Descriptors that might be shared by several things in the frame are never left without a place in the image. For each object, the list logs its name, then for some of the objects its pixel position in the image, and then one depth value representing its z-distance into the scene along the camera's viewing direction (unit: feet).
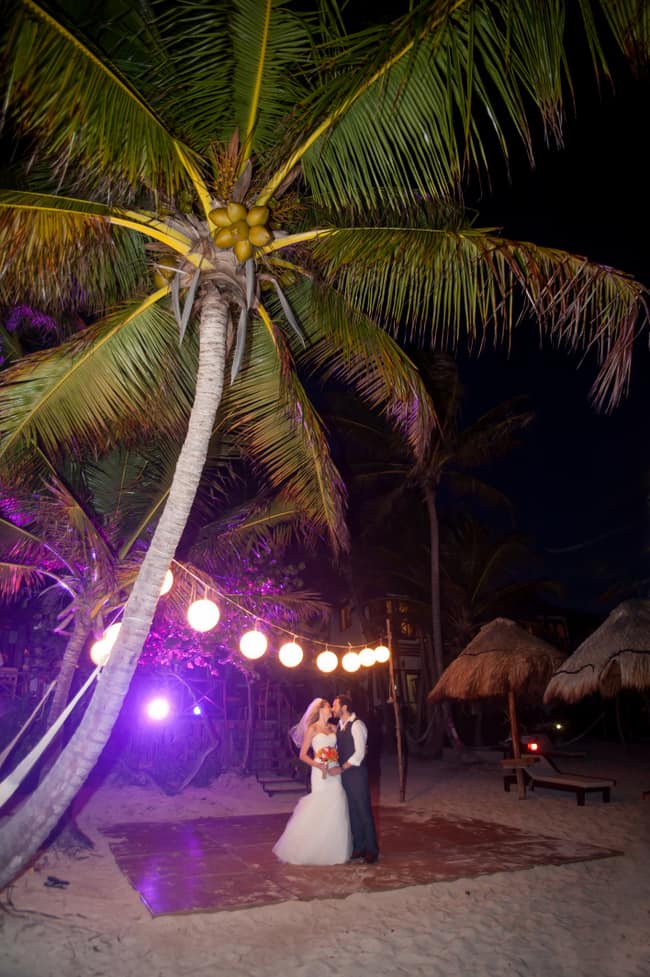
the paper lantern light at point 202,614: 22.59
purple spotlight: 38.27
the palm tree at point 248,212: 13.57
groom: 24.38
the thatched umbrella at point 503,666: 41.91
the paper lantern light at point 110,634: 22.35
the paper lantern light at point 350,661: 36.08
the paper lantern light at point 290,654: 28.30
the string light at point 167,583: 22.07
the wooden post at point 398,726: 37.52
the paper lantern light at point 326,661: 32.96
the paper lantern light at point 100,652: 22.84
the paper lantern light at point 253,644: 25.54
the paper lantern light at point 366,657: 37.11
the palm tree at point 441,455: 55.67
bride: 23.93
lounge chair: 36.47
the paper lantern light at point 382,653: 37.76
